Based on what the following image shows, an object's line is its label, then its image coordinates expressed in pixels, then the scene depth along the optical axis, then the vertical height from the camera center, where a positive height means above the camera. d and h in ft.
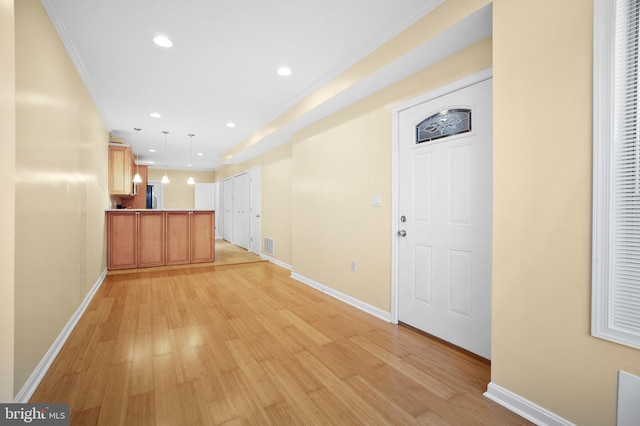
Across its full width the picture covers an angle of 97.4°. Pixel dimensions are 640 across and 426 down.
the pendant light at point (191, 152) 19.94 +5.28
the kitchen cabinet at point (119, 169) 17.89 +2.64
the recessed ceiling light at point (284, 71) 10.36 +5.22
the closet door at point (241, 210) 24.59 +0.00
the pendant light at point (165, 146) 19.15 +5.27
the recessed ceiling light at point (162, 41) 8.47 +5.17
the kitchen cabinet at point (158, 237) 17.15 -1.80
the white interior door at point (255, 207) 22.03 +0.25
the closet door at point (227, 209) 29.32 +0.10
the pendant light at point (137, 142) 18.47 +5.25
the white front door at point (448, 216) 7.14 -0.15
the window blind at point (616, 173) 4.06 +0.58
